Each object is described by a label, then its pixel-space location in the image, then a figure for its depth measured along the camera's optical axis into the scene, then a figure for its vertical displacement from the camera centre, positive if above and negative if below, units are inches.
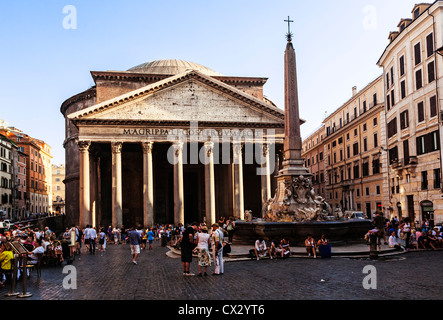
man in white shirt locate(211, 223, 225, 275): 420.8 -47.3
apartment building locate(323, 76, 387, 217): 1435.8 +163.5
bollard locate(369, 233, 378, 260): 508.1 -55.2
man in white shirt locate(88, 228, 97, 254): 765.3 -55.5
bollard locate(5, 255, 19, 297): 333.5 -57.6
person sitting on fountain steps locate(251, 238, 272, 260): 539.9 -58.0
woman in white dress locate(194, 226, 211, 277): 421.7 -45.1
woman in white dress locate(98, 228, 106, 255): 807.1 -63.6
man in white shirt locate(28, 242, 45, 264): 470.0 -48.4
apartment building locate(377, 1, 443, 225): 942.4 +184.7
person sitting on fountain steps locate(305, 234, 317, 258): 525.7 -53.9
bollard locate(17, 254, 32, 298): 332.3 -56.6
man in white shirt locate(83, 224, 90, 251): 768.3 -51.6
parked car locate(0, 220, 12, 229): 1026.6 -41.1
